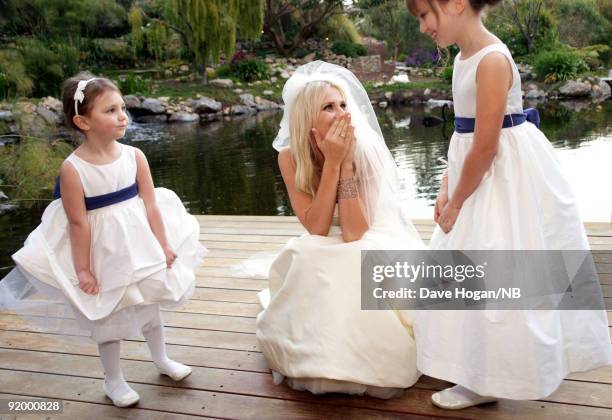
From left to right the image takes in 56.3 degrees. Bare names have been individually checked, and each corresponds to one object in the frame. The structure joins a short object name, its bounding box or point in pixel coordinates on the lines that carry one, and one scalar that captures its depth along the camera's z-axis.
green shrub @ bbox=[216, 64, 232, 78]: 17.95
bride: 1.76
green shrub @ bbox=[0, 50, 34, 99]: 13.23
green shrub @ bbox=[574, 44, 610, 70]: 17.70
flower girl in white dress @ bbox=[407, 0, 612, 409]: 1.50
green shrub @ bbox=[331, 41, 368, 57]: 21.34
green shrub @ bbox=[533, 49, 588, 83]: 15.62
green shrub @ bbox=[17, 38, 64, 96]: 14.98
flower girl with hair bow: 1.75
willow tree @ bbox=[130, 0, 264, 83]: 15.50
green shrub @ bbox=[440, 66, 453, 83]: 17.31
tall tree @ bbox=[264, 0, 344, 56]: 21.38
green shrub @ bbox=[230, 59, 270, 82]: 17.73
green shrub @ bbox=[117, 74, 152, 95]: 15.91
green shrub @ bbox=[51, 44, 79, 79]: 16.02
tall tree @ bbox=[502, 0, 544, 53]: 18.48
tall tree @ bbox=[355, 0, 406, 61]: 22.61
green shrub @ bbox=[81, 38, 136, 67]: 19.08
